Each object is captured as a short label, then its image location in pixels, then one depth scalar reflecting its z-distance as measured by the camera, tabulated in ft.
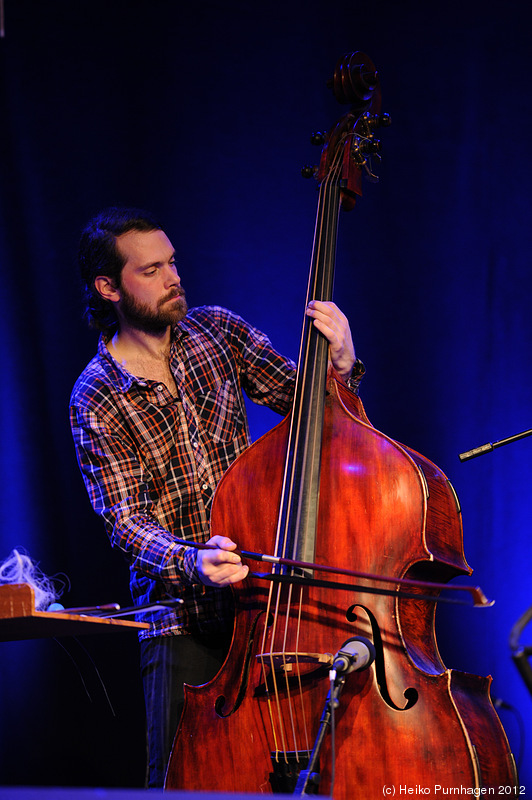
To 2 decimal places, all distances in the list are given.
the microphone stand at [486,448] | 24.63
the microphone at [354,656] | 23.63
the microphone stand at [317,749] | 23.44
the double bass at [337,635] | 23.67
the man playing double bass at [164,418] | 25.25
